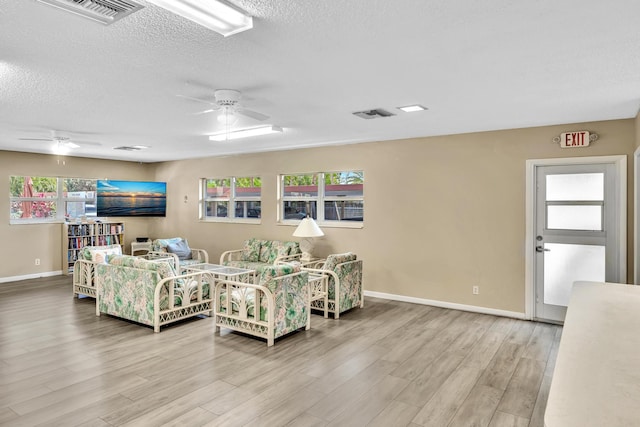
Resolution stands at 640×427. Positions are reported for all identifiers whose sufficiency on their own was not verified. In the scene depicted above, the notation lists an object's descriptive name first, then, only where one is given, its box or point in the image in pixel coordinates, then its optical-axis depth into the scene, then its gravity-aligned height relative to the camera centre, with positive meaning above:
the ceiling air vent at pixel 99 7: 1.88 +1.01
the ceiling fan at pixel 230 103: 3.41 +0.98
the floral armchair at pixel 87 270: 5.99 -0.94
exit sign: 4.62 +0.84
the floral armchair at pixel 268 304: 4.16 -1.05
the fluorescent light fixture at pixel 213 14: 1.83 +0.98
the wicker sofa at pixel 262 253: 6.83 -0.79
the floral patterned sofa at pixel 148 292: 4.61 -1.02
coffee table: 5.49 -0.92
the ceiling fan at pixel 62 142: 5.61 +1.07
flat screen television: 8.51 +0.28
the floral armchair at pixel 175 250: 7.43 -0.79
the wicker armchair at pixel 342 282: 5.15 -0.99
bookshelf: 7.95 -0.56
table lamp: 6.28 -0.39
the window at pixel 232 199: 8.02 +0.24
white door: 4.58 -0.26
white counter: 1.03 -0.55
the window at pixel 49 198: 7.62 +0.25
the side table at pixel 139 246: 8.72 -0.81
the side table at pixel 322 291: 5.16 -1.08
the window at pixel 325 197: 6.66 +0.24
